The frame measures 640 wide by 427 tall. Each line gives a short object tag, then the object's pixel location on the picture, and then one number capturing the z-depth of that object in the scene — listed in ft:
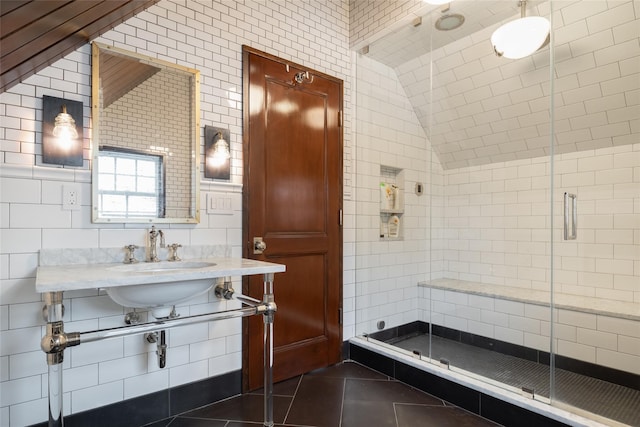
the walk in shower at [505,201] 7.17
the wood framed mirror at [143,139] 5.43
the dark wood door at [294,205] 7.07
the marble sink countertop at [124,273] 3.78
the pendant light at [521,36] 6.94
